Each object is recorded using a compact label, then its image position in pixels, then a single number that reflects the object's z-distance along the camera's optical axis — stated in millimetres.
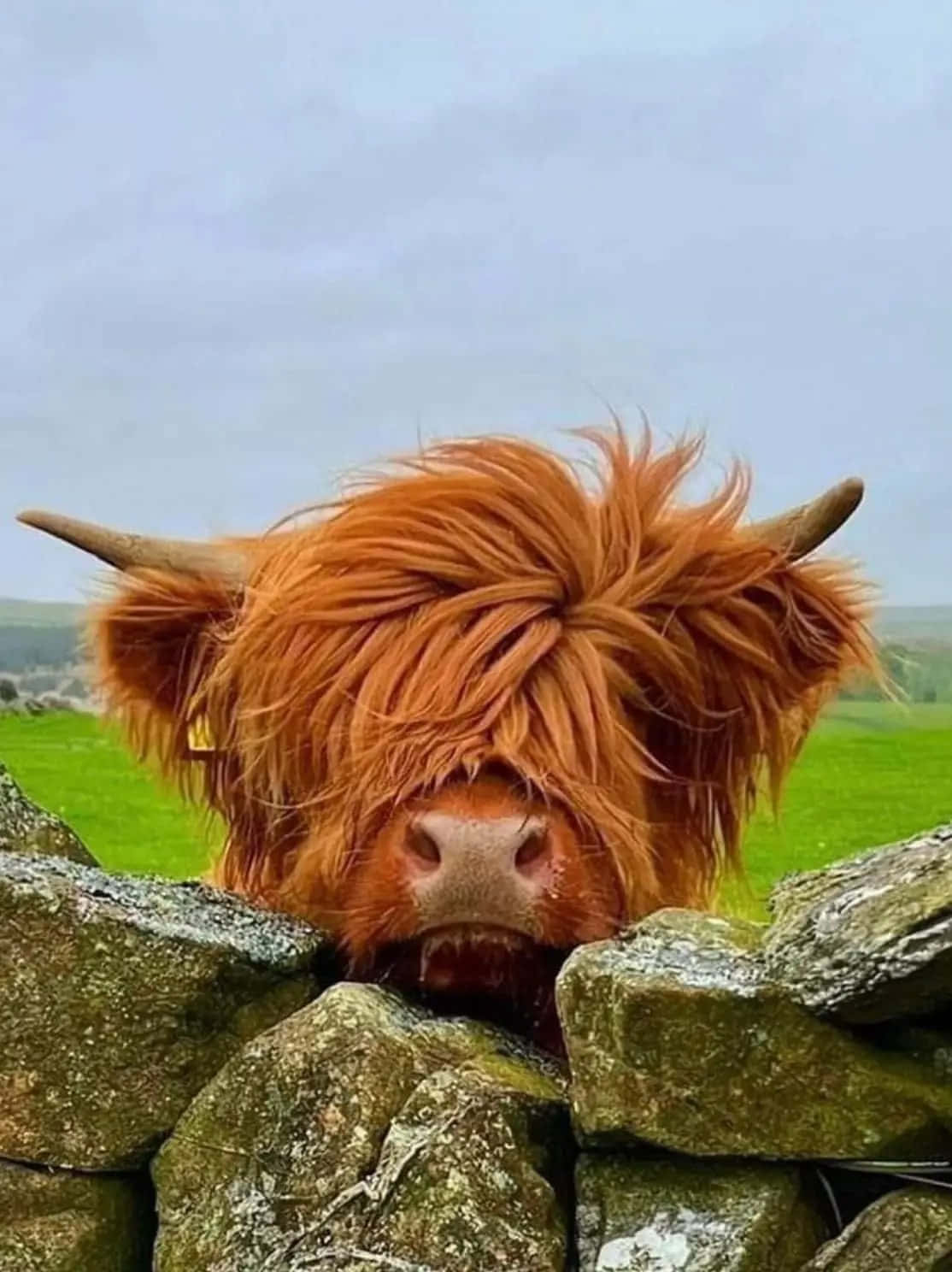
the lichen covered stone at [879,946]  1753
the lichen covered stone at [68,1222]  2004
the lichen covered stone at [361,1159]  1798
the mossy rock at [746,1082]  1800
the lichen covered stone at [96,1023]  2029
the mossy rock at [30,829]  2666
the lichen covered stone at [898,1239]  1662
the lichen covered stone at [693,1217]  1771
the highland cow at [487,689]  2529
